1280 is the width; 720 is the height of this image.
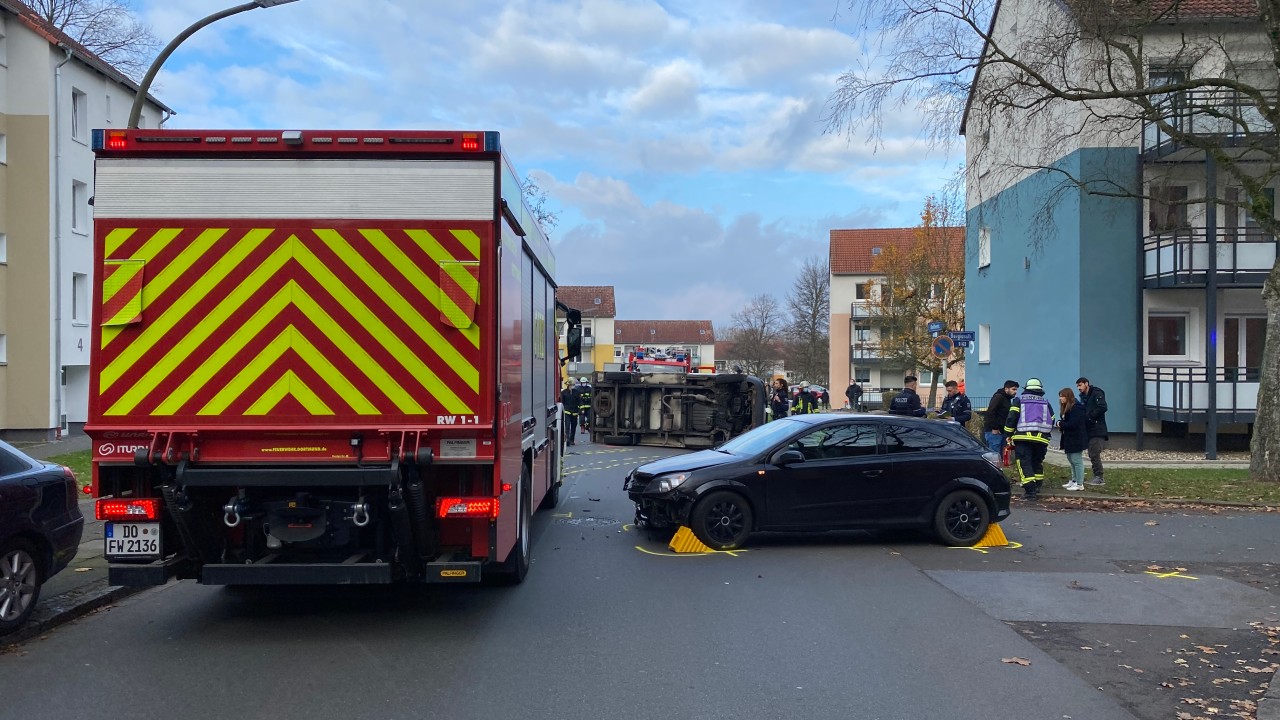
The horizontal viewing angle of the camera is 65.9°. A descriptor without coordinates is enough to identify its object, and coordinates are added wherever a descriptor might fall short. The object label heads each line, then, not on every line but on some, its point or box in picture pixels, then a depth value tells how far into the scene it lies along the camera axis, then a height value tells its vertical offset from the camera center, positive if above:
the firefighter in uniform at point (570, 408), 25.98 -1.10
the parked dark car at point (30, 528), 6.47 -1.15
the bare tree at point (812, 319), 66.88 +3.41
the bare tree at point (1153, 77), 15.79 +5.11
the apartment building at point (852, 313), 66.75 +3.82
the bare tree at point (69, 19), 34.00 +12.16
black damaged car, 10.13 -1.21
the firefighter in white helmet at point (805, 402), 22.73 -0.81
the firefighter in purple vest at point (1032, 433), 14.02 -0.91
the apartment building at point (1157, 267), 21.61 +2.41
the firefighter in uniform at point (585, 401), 27.73 -0.97
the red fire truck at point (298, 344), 6.20 +0.14
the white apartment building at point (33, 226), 25.08 +3.55
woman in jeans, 14.34 -0.90
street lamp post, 10.88 +3.60
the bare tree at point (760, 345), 78.00 +1.85
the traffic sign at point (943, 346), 20.53 +0.49
